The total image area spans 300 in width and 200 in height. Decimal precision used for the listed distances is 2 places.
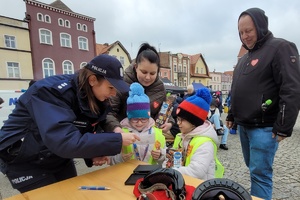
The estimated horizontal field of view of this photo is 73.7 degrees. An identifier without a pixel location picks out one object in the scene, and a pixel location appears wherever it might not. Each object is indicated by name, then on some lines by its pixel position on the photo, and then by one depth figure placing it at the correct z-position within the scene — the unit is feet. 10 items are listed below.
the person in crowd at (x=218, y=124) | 16.95
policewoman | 3.32
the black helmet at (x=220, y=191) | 2.29
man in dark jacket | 5.46
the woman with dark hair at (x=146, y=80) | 6.48
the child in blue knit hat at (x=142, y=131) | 6.05
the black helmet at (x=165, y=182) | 2.78
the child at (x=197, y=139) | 4.74
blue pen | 3.44
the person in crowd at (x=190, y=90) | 21.11
